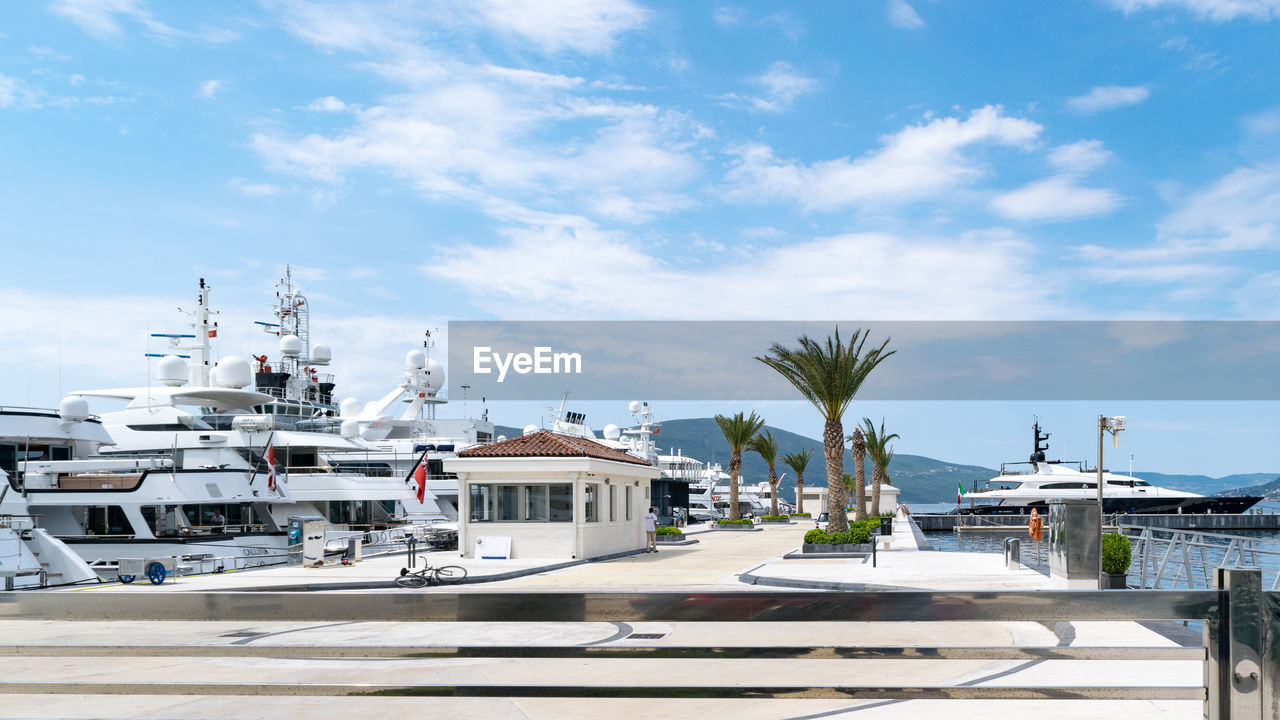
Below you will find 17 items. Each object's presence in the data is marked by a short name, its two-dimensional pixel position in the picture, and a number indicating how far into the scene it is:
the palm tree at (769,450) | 80.75
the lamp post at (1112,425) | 22.40
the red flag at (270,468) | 37.44
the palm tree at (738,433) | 72.56
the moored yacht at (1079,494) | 88.75
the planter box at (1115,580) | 18.83
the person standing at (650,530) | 35.47
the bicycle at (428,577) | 22.11
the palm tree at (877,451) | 66.56
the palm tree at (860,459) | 55.00
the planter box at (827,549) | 33.11
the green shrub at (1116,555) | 19.14
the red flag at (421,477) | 37.91
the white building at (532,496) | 30.14
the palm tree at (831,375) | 37.91
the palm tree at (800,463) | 91.75
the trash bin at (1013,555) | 24.73
